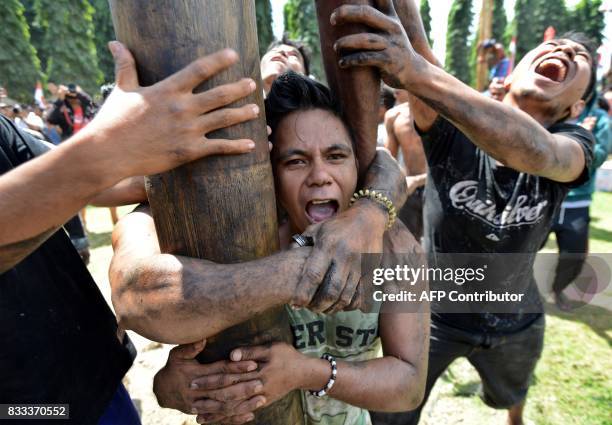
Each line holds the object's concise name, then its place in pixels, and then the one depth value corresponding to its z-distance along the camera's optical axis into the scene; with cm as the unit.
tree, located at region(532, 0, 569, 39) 3300
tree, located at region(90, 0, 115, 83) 3334
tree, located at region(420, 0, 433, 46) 3500
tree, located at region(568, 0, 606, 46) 2955
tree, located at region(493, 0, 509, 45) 3725
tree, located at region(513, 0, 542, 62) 3528
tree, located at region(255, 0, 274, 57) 2558
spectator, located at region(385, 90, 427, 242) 428
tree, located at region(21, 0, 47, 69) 3515
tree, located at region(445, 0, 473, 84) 3459
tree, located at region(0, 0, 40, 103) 2753
